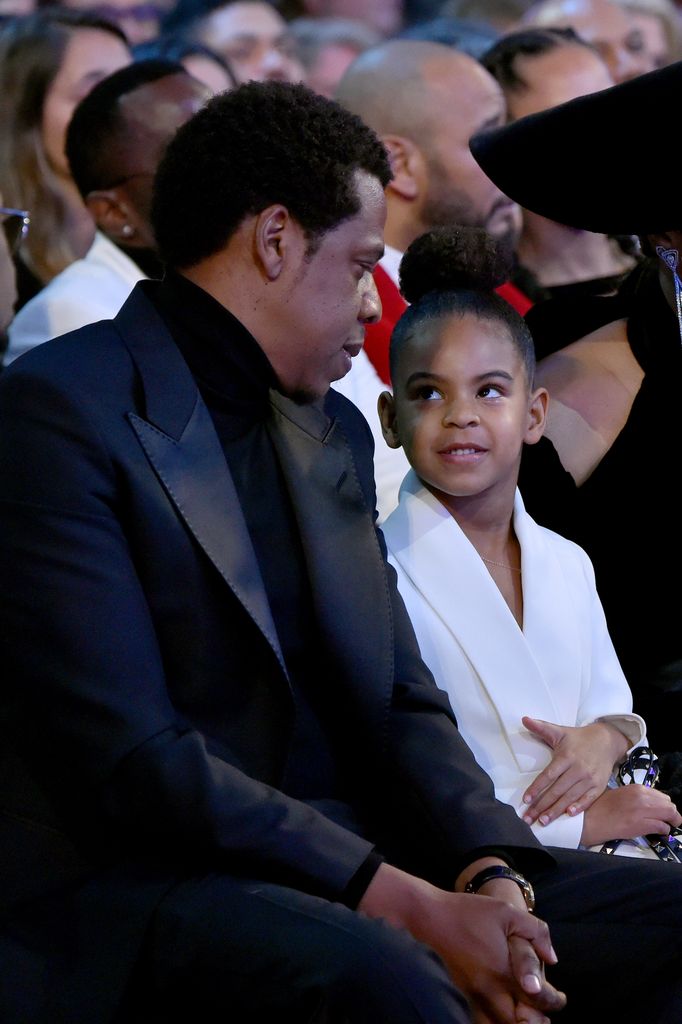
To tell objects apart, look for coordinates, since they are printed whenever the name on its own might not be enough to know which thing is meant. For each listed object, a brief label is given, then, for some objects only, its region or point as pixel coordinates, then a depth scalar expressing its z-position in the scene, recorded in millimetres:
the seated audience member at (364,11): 11852
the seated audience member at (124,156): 6297
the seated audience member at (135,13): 9617
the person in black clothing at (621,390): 4605
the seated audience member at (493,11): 11430
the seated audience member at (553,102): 7684
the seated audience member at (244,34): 10117
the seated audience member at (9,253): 5008
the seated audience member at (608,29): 9750
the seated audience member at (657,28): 10172
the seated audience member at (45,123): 7453
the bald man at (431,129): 6797
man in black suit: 3062
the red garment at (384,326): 5910
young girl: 4016
